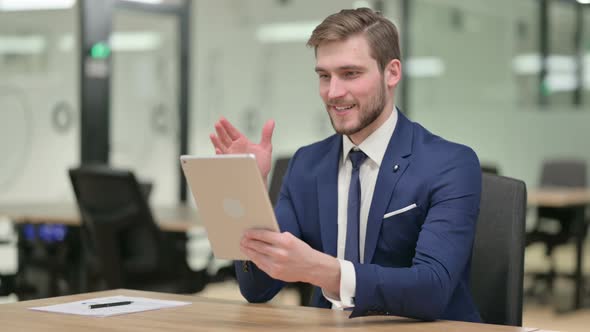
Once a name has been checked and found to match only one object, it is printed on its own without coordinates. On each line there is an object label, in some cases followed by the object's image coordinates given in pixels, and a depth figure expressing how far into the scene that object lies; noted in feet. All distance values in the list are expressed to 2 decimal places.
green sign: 21.94
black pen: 7.02
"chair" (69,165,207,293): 13.47
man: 6.89
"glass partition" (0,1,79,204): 20.52
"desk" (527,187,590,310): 20.12
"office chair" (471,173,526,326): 7.47
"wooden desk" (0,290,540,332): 6.16
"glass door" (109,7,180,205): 22.84
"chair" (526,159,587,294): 22.68
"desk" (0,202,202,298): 15.75
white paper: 6.81
